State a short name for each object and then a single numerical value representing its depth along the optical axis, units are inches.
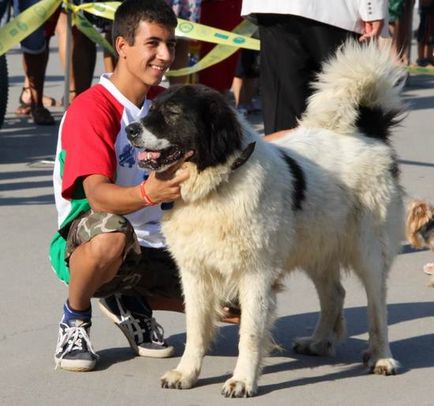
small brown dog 576.1
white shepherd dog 375.9
